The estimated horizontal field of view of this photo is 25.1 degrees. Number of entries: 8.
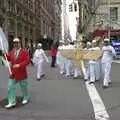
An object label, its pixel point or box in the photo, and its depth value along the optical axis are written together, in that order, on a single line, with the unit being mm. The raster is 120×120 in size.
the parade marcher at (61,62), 14252
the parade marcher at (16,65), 7021
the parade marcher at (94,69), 10766
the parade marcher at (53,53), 18850
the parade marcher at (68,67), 13334
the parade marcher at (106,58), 9793
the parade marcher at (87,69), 11441
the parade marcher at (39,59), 12185
